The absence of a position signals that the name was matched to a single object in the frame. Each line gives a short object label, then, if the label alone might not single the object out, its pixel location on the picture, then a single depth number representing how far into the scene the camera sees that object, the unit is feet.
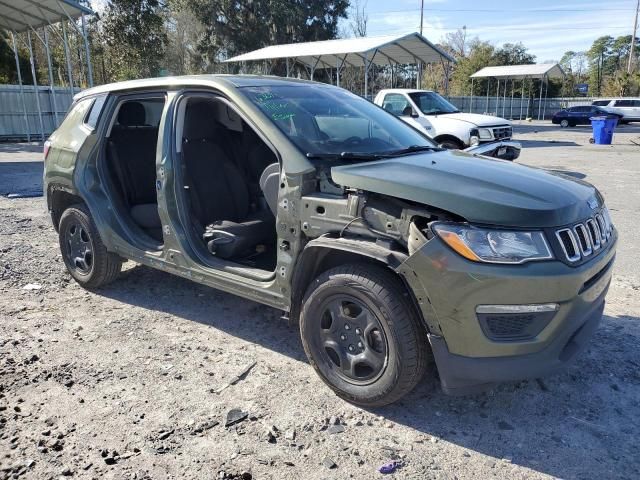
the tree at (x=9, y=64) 80.79
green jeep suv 8.16
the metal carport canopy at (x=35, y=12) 47.24
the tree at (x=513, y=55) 163.73
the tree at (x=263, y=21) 94.05
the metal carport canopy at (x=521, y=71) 109.50
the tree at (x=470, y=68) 146.92
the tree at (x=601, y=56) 251.23
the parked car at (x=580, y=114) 108.78
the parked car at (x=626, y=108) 109.81
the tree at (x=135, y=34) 84.69
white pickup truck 39.65
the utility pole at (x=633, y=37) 175.59
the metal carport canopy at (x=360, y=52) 62.90
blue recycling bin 67.97
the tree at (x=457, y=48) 186.73
